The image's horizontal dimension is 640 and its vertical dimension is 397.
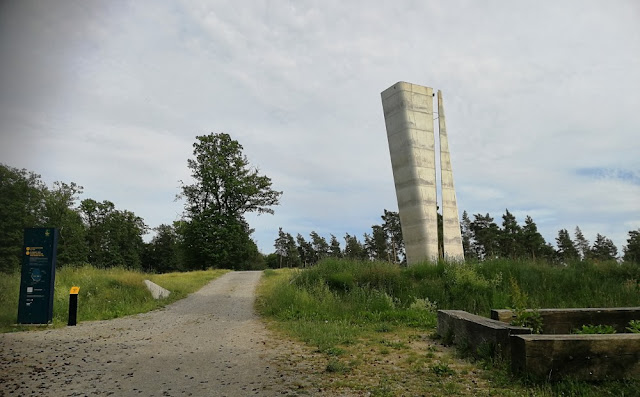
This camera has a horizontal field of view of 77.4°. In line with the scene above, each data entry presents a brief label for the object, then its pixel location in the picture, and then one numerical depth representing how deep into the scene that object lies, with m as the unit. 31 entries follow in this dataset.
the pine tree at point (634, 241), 45.54
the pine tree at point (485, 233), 54.33
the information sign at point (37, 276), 9.94
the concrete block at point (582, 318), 6.25
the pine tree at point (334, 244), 77.70
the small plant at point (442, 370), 5.02
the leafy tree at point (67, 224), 49.44
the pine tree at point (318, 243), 82.56
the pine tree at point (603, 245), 55.76
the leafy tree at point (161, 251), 72.94
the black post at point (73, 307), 10.07
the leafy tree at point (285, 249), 85.32
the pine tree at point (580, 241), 64.25
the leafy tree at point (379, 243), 61.47
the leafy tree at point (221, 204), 37.81
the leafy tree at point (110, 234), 60.16
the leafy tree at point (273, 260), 89.44
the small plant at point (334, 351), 6.23
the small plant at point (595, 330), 5.24
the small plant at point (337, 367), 5.20
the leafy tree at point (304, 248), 85.44
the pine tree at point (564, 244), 57.56
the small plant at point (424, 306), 10.66
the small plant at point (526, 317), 5.49
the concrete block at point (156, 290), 14.94
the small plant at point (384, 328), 8.38
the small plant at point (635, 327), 5.23
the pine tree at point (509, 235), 52.88
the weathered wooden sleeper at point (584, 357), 4.37
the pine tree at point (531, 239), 52.72
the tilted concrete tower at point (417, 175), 17.27
